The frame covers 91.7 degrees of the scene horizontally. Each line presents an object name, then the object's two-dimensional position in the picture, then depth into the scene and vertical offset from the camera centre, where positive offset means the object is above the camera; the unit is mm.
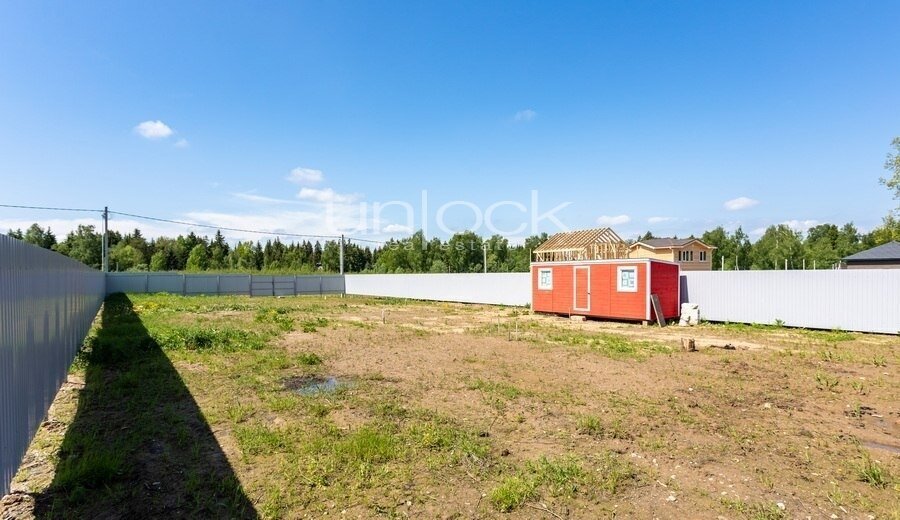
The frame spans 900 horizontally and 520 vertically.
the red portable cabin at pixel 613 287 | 16594 -854
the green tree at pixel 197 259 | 61906 +1044
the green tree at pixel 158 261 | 61778 +758
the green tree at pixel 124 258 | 59203 +1144
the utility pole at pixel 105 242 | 33688 +1907
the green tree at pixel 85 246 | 54969 +2690
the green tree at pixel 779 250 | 47625 +1874
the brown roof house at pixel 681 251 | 43531 +1612
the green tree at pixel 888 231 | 38281 +3256
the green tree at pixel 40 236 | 59469 +4268
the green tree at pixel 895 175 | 34322 +7224
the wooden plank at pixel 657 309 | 16266 -1621
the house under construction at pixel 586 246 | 25406 +1251
